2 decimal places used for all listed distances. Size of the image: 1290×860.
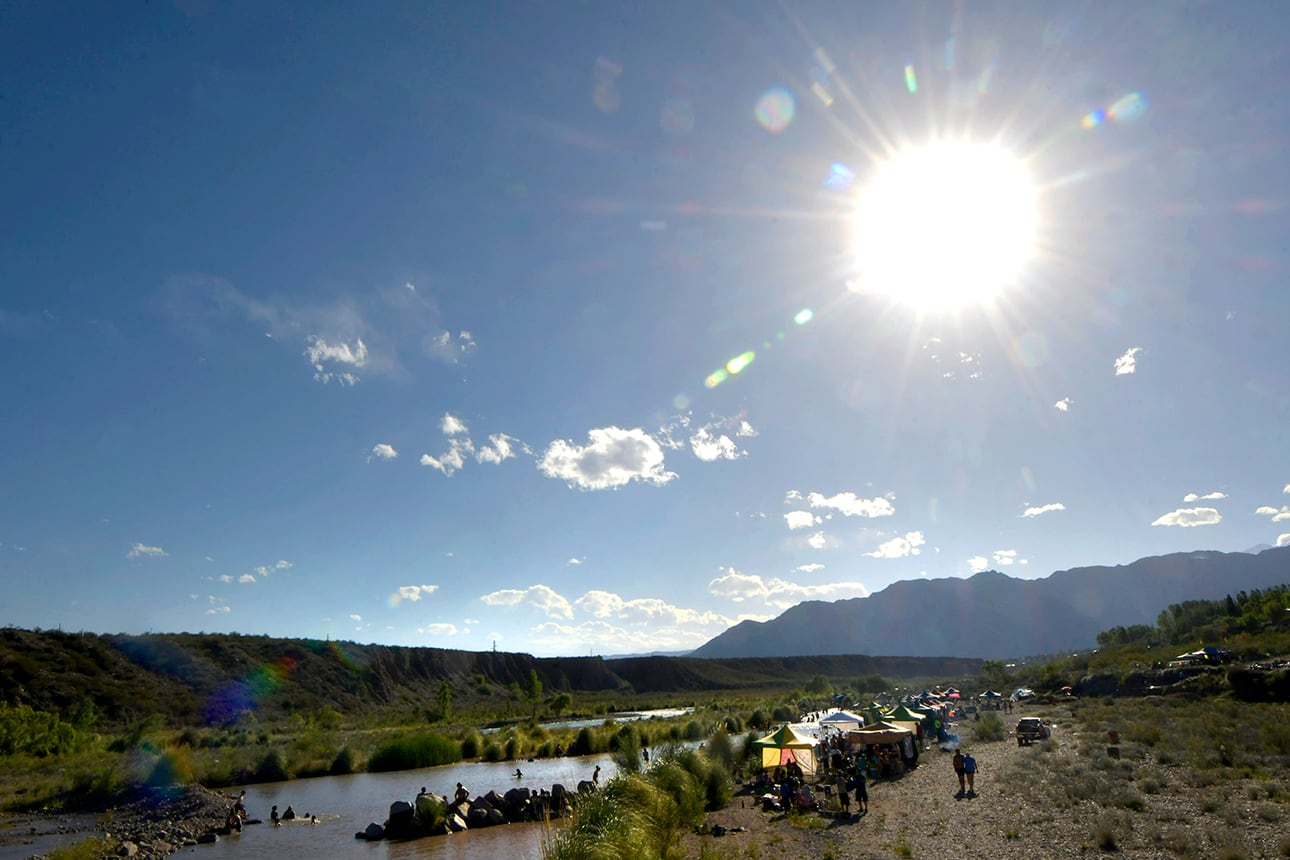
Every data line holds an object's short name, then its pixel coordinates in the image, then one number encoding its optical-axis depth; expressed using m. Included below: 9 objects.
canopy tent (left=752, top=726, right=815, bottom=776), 28.08
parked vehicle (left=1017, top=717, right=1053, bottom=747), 33.03
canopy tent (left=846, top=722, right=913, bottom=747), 28.66
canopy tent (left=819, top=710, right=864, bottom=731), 40.11
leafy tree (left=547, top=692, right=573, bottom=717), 91.81
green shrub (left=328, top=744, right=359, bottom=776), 40.56
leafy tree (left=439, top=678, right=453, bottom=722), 78.35
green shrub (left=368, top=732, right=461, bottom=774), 41.41
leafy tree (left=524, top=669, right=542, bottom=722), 88.62
